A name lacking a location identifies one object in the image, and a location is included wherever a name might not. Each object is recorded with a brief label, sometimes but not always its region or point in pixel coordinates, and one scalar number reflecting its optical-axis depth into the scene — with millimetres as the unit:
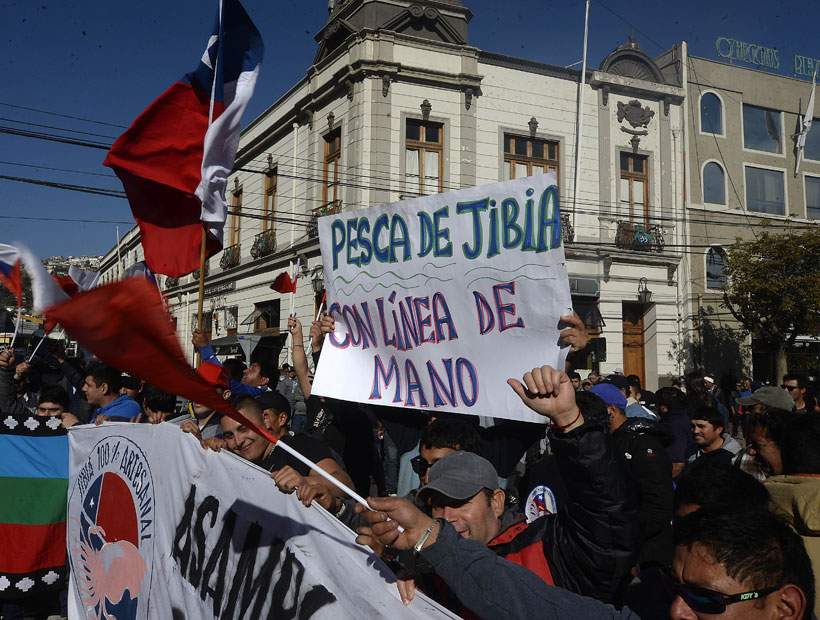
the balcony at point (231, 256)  25156
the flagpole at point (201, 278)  3868
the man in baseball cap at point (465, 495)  2299
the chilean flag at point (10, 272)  4770
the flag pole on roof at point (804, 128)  21438
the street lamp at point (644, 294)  19297
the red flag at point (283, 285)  9789
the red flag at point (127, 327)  1367
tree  17188
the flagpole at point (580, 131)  18703
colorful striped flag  3844
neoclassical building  17250
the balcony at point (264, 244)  21812
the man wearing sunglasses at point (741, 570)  1563
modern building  20188
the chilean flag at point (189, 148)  4809
